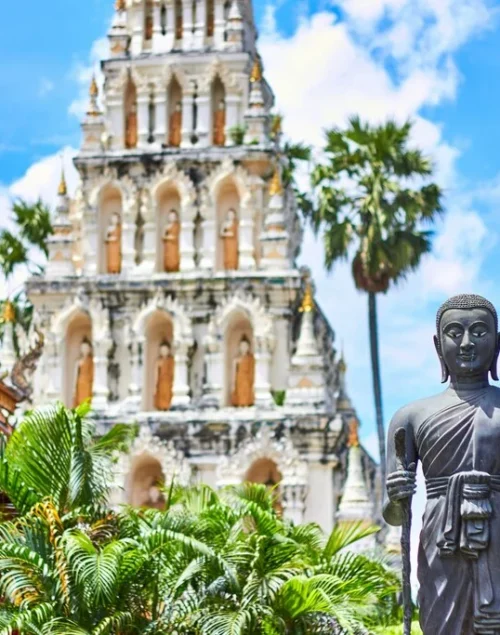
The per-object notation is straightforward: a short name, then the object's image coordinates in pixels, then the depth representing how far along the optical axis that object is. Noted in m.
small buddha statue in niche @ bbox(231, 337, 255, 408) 34.22
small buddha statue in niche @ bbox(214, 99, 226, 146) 37.00
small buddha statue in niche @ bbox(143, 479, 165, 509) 33.83
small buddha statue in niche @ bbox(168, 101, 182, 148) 37.03
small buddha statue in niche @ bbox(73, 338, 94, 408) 35.47
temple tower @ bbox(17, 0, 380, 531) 33.16
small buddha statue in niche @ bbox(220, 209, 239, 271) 35.53
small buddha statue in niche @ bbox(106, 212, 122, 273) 36.28
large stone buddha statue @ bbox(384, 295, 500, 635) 7.71
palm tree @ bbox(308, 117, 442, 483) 37.91
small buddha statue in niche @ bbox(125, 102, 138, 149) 37.34
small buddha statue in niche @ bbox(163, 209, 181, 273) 35.84
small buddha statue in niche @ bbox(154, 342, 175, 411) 34.78
